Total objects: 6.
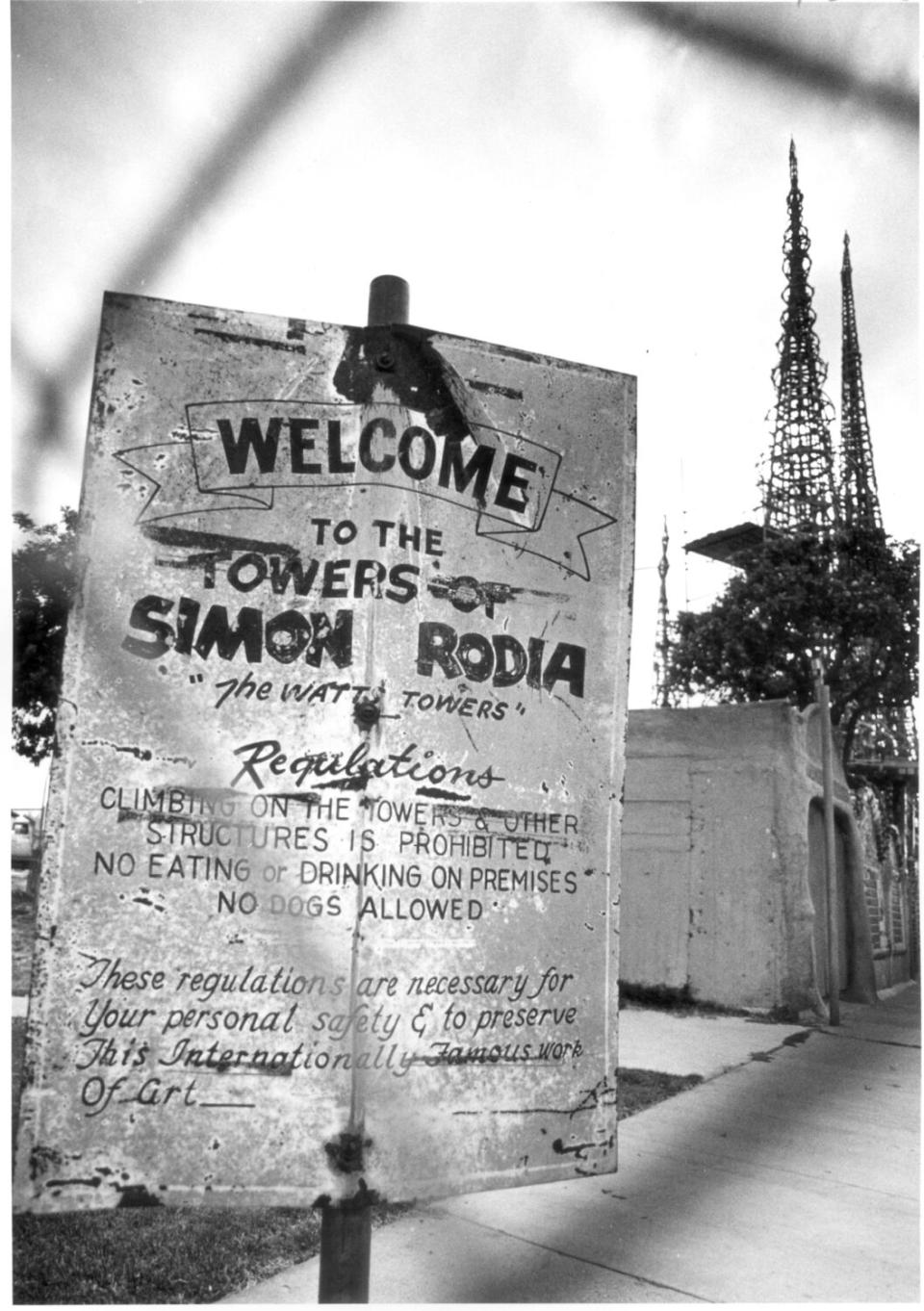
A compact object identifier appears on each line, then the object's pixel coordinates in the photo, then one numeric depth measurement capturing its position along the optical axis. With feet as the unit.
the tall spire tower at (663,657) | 67.41
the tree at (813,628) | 56.54
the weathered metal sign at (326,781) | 4.42
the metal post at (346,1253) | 4.72
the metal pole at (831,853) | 25.49
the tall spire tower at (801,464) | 59.82
